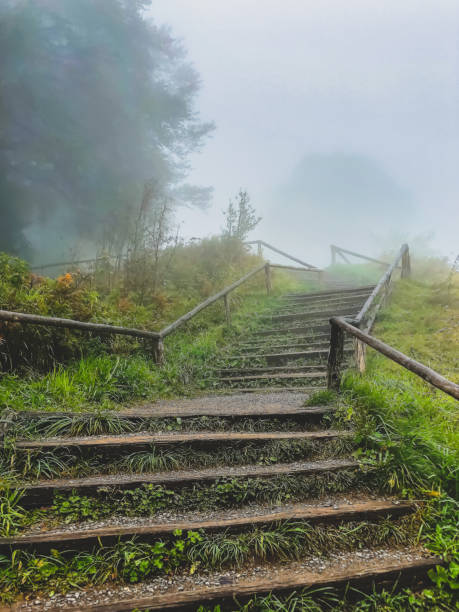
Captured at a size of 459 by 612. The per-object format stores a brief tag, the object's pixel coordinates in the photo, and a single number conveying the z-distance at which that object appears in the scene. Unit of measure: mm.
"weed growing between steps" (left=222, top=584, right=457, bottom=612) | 1622
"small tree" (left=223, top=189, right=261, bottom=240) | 10680
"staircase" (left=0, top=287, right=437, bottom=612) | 1720
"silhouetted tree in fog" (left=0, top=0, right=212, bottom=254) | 11742
